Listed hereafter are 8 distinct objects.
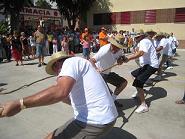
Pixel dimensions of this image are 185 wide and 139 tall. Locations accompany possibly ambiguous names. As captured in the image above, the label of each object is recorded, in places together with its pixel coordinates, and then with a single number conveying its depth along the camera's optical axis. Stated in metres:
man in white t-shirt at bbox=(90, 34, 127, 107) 3.18
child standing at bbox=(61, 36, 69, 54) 8.12
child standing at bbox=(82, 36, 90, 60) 7.69
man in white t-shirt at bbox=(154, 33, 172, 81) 5.45
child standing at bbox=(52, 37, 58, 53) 9.11
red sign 12.87
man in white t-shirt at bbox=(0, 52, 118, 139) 1.50
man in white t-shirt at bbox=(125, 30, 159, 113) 3.38
